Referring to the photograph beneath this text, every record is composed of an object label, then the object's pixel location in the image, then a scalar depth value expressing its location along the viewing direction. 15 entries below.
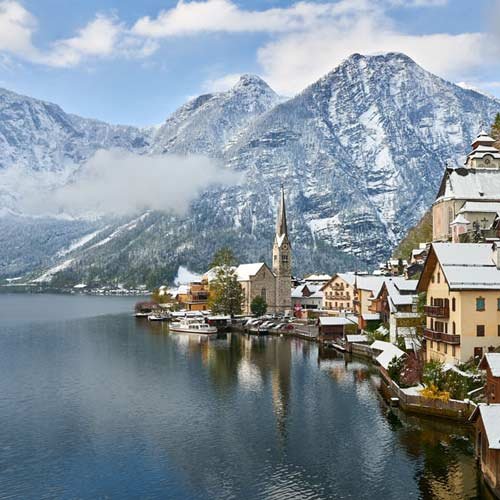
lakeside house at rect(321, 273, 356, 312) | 137.25
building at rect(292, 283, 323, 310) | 160.12
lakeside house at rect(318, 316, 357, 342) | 103.25
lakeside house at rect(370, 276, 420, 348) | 75.62
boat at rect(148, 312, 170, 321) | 154.38
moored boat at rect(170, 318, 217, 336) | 122.69
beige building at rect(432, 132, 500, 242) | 91.81
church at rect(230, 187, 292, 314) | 155.12
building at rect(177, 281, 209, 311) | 162.88
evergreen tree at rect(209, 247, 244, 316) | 142.12
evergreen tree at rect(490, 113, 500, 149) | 113.90
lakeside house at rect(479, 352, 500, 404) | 41.72
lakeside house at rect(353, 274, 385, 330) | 97.50
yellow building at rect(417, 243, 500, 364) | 53.94
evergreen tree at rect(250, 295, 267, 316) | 144.12
